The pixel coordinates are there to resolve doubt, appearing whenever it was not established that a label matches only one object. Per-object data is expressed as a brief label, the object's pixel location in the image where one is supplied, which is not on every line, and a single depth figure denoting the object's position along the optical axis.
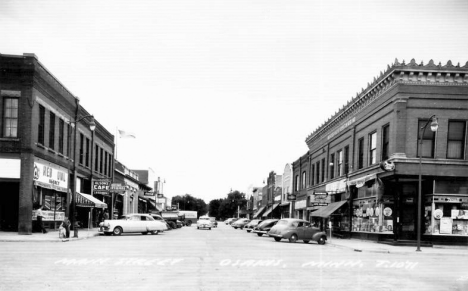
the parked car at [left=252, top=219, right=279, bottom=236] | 41.01
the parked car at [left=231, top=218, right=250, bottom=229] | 66.37
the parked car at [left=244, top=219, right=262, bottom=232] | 51.93
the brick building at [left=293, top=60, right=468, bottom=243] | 29.36
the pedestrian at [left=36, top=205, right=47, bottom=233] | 30.48
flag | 56.56
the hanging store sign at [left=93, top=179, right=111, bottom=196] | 42.84
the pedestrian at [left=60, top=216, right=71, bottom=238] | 27.50
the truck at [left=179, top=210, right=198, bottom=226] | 84.31
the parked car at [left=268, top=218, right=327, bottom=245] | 30.45
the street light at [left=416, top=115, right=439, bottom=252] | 24.38
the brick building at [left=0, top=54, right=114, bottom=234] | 29.62
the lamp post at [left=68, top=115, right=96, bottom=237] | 29.32
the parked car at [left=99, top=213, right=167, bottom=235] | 34.94
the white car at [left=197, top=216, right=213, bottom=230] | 56.10
